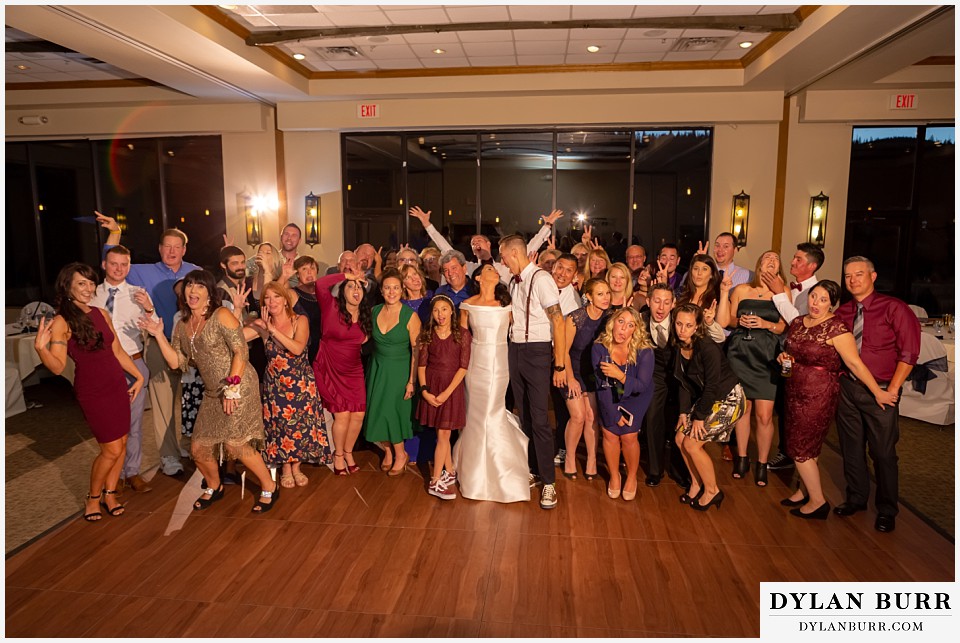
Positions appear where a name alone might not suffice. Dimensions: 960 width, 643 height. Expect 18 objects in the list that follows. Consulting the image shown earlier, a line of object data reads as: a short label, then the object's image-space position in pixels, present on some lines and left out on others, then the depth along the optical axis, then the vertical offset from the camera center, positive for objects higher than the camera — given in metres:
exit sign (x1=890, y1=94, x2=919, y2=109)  7.84 +1.81
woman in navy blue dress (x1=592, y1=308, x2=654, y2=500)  3.95 -0.84
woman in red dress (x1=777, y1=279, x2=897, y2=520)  3.60 -0.80
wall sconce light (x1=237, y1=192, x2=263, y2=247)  9.16 +0.38
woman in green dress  4.30 -0.89
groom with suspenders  3.99 -0.66
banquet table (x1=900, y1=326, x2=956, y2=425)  5.80 -1.39
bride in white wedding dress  4.02 -1.14
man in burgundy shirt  3.62 -0.74
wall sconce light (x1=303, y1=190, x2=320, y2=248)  9.25 +0.39
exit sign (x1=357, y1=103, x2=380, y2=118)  8.52 +1.84
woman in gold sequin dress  3.77 -0.79
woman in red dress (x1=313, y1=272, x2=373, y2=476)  4.29 -0.75
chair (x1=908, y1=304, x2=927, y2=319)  7.43 -0.83
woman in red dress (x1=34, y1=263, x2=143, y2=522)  3.52 -0.72
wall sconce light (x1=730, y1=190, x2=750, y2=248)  8.46 +0.39
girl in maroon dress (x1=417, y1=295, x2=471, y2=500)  4.09 -0.89
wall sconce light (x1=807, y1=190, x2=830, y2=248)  8.29 +0.35
